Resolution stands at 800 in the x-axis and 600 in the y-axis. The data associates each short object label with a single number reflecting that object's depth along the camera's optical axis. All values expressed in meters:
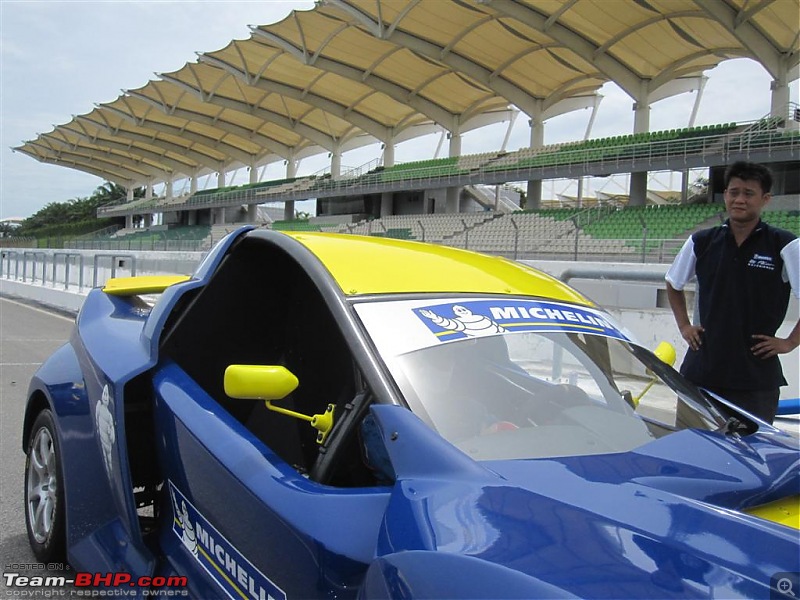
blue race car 1.23
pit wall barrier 5.46
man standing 3.04
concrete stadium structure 25.88
